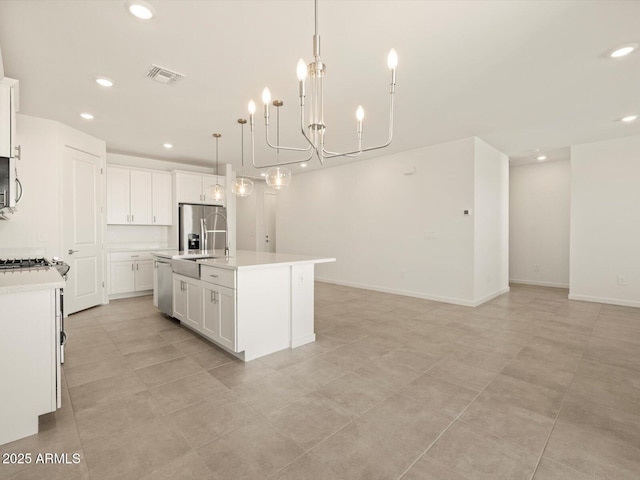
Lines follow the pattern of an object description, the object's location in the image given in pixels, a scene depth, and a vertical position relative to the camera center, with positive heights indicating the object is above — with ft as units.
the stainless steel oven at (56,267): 6.27 -0.86
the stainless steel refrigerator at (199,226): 20.13 +0.64
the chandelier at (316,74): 5.16 +2.85
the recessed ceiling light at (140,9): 6.44 +4.90
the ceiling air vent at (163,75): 9.18 +4.99
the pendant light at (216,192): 15.29 +2.17
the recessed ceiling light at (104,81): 9.78 +5.00
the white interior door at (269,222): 31.48 +1.42
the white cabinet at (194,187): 20.18 +3.31
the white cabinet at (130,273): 17.70 -2.22
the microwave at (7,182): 7.84 +1.39
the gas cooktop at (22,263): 8.44 -0.81
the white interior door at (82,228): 14.17 +0.39
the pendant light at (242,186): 13.92 +2.25
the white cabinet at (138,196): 18.02 +2.43
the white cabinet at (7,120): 7.43 +2.86
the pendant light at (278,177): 12.61 +2.41
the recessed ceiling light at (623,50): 8.00 +4.95
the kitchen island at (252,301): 9.22 -2.18
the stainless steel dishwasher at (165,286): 13.35 -2.26
